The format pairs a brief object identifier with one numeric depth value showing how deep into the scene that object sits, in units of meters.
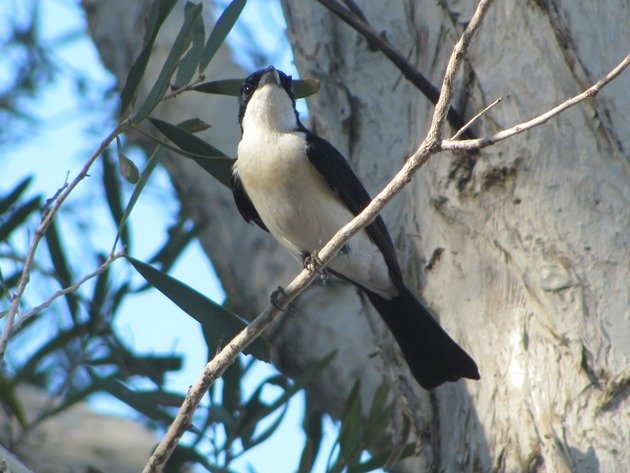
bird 6.67
